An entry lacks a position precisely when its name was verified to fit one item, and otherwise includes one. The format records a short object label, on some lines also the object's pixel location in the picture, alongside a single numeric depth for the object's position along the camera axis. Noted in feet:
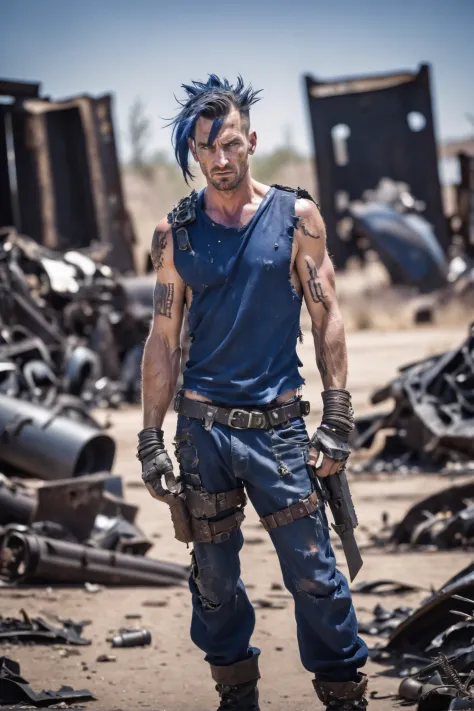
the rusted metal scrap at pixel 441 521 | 45.13
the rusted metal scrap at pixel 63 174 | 114.97
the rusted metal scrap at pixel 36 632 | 36.15
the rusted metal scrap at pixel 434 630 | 31.34
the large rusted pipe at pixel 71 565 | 41.05
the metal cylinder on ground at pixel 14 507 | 45.82
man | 24.72
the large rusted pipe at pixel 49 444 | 53.84
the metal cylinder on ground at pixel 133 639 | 36.36
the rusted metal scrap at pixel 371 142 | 161.41
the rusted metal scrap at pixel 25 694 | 29.39
